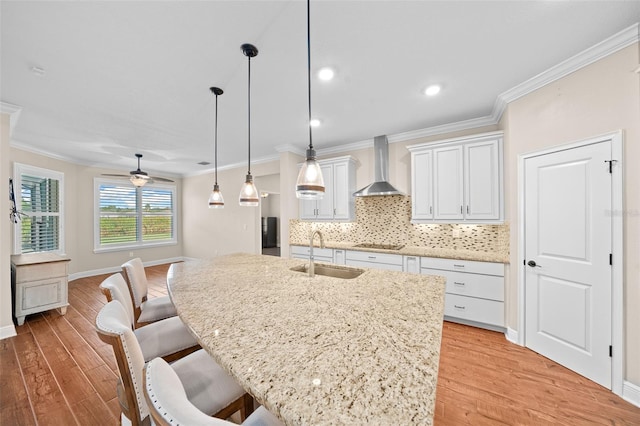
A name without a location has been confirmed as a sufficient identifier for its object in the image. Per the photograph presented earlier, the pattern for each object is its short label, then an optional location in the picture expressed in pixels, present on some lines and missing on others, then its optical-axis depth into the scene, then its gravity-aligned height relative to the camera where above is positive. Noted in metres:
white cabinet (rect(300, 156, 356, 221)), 3.97 +0.38
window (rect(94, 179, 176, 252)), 5.57 -0.04
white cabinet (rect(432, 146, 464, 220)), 3.06 +0.38
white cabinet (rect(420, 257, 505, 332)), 2.69 -0.94
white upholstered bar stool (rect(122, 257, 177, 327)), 1.87 -0.75
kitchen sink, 2.12 -0.54
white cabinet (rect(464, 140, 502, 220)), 2.84 +0.38
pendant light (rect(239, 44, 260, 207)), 2.34 +0.19
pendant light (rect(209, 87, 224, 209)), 2.67 +0.16
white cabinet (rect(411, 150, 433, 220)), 3.27 +0.39
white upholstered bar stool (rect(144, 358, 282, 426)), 0.52 -0.45
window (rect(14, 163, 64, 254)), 3.94 +0.10
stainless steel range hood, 3.59 +0.77
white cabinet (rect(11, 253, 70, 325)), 3.02 -0.95
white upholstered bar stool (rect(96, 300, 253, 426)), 0.90 -0.75
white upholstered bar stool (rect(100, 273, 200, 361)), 1.39 -0.77
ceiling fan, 3.96 +0.62
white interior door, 1.89 -0.42
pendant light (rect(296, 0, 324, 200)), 1.57 +0.23
